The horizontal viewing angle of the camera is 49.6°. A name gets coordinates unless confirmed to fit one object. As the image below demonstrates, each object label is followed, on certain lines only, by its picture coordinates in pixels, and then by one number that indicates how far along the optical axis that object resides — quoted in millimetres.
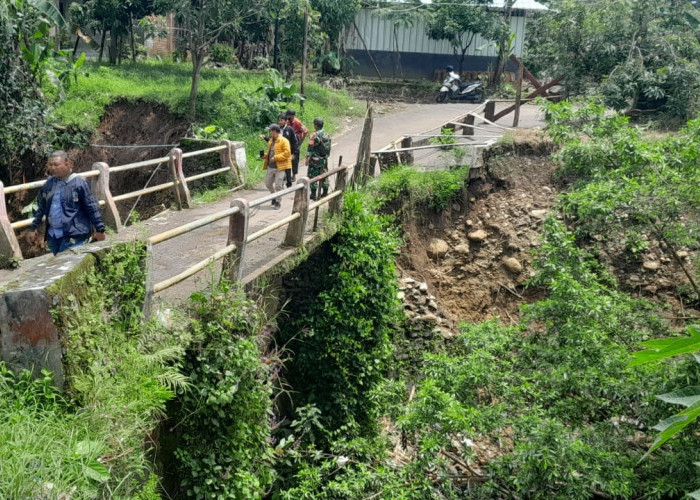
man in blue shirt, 7188
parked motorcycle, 27250
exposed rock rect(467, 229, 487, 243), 15065
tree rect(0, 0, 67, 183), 13867
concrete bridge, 4879
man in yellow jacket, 12086
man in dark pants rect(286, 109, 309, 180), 12891
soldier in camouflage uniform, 12102
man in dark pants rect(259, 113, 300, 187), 12602
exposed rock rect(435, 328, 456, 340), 13042
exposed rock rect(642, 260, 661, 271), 13672
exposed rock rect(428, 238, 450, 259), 14750
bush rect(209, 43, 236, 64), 26250
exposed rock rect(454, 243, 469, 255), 14953
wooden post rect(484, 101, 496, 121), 20391
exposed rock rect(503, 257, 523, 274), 14438
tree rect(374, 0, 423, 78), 28828
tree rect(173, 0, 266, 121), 17672
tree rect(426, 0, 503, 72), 28297
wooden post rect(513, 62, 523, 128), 18344
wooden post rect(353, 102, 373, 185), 12867
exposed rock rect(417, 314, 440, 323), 13078
